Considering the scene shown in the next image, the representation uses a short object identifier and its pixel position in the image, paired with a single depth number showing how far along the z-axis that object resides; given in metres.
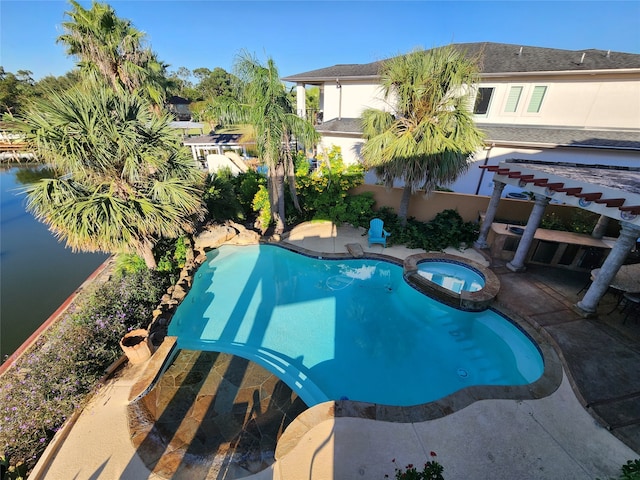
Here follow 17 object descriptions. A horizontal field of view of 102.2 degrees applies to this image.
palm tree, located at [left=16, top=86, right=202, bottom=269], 5.58
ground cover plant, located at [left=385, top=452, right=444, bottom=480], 3.04
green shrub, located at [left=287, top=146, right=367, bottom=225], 12.16
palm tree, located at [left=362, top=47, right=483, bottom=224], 8.37
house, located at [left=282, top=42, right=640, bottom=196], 11.54
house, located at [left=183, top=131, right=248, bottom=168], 22.11
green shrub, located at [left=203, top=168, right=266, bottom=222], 11.05
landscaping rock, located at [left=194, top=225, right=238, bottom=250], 10.24
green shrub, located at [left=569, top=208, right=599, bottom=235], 9.31
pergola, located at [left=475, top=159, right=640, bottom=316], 5.40
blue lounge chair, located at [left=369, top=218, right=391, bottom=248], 10.53
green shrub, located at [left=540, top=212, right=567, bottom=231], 9.63
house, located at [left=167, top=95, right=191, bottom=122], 47.50
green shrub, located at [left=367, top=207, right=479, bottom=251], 10.38
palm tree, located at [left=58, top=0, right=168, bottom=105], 10.68
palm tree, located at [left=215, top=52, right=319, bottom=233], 8.38
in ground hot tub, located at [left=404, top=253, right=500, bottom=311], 7.32
